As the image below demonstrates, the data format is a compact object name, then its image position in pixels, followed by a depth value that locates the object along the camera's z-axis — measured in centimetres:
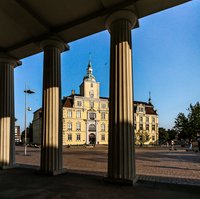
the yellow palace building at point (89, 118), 6181
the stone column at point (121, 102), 645
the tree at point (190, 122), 4808
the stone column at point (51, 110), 824
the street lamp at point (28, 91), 2638
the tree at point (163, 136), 8416
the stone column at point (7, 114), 998
